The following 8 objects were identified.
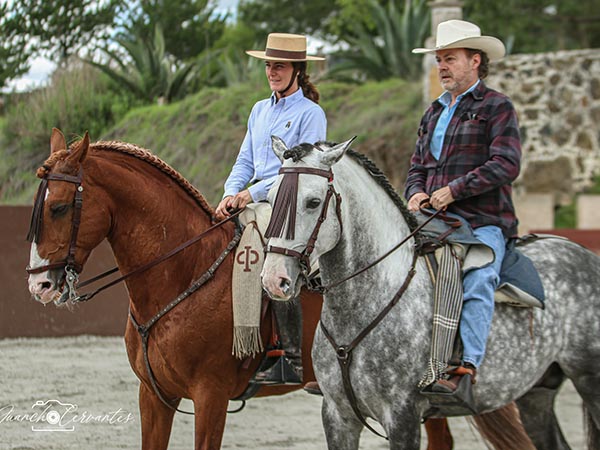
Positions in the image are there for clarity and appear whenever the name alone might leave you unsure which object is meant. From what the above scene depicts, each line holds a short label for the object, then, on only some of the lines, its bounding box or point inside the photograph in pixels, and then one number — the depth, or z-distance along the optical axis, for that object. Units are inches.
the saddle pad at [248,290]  366.3
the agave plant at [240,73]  1106.7
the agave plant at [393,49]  1191.6
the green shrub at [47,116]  1048.2
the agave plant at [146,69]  1119.9
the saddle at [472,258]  331.3
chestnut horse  342.6
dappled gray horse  290.0
